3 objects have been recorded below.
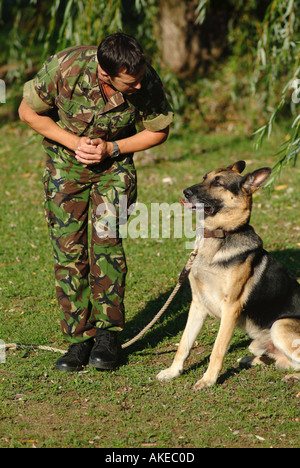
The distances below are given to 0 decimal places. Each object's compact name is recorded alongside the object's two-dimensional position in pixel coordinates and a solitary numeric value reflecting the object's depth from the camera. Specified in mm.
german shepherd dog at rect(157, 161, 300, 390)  8461
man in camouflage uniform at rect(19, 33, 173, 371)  7875
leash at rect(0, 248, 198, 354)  8828
